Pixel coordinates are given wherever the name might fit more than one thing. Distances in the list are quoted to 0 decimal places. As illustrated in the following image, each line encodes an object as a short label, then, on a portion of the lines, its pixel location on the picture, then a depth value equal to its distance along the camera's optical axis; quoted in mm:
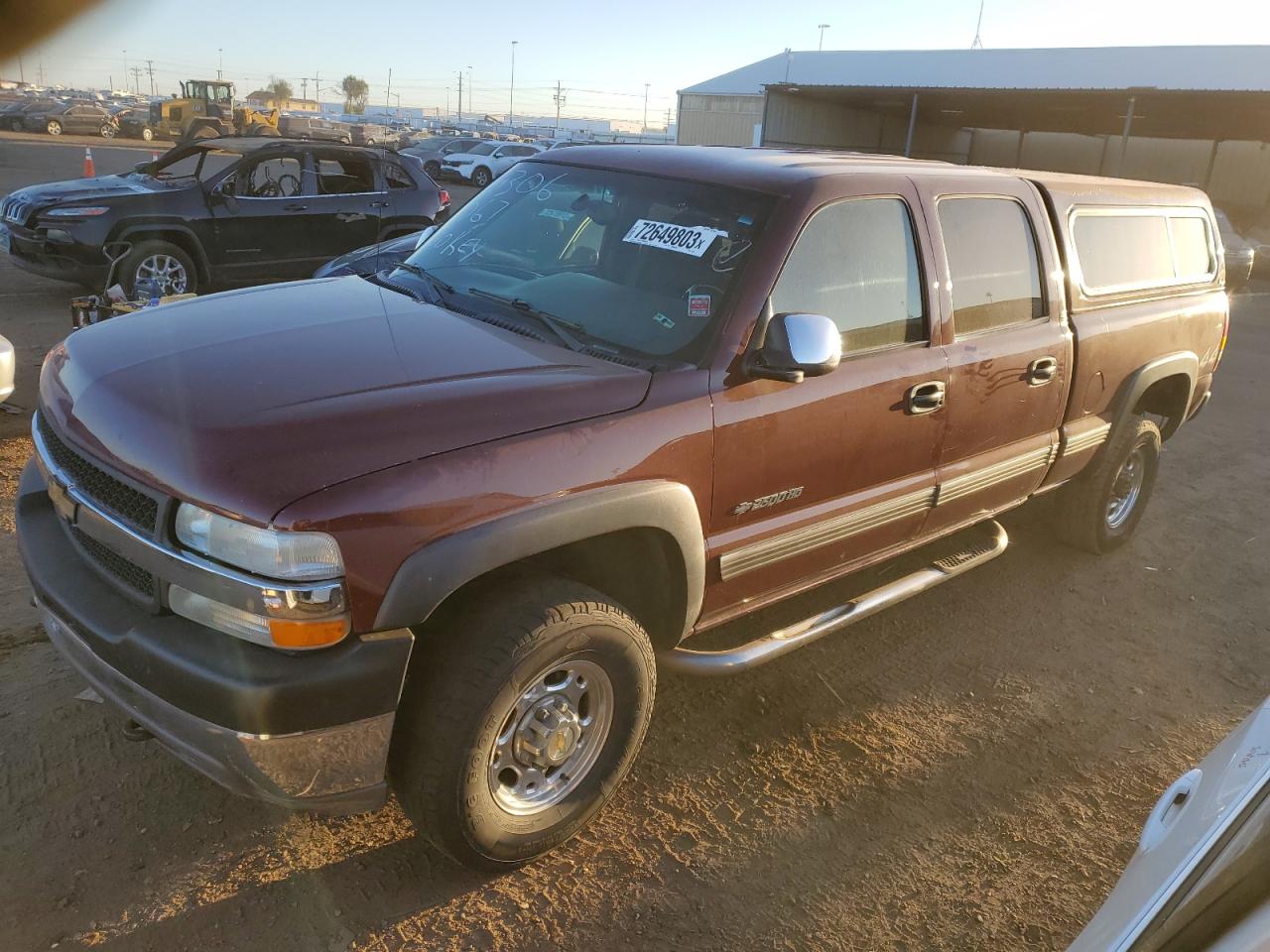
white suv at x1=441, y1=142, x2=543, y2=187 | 28703
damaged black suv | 8359
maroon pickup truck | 2234
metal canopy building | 25484
